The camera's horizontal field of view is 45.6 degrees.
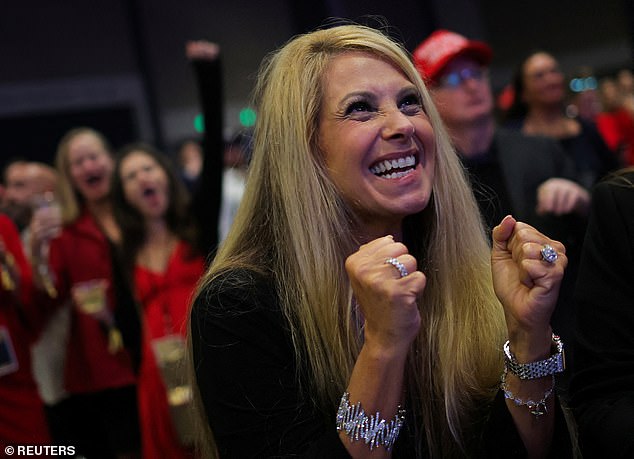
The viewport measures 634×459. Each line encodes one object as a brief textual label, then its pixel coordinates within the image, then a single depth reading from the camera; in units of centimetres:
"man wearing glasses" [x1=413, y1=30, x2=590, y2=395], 240
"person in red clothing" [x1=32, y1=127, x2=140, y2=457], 325
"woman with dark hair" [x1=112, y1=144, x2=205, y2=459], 293
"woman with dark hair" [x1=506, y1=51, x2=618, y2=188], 372
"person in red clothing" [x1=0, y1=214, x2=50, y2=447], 263
